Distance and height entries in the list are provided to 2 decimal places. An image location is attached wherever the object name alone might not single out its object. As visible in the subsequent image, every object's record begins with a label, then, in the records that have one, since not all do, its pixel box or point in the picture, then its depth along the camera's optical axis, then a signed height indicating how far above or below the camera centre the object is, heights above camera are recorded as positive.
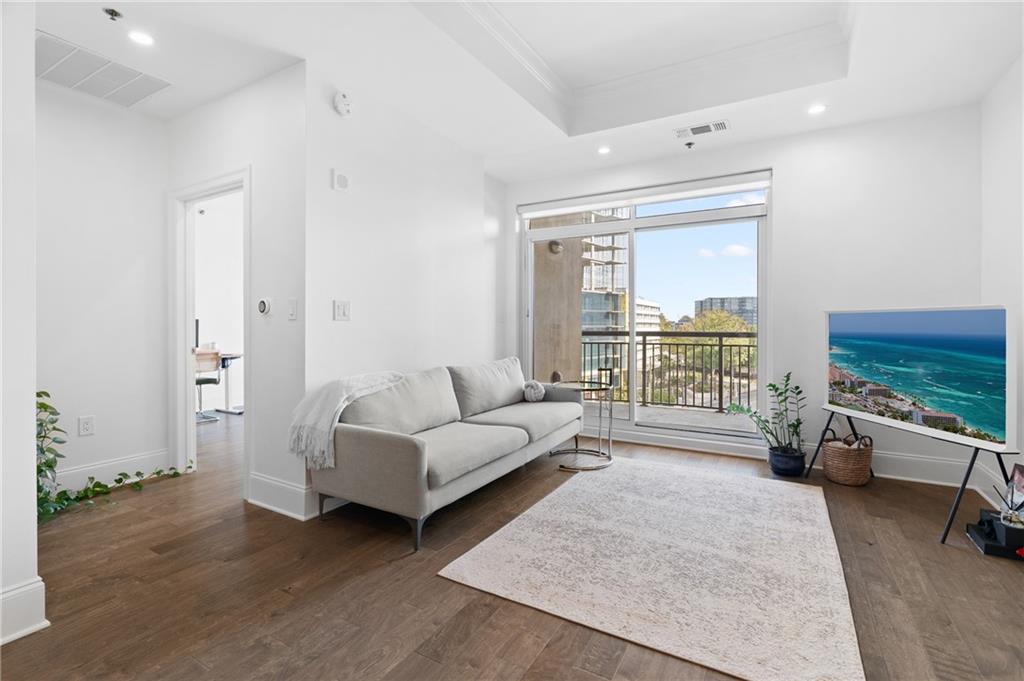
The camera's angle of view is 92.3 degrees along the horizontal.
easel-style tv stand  2.42 -0.57
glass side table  3.82 -0.99
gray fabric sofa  2.45 -0.60
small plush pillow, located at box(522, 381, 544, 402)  4.24 -0.48
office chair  5.33 -0.32
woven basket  3.39 -0.87
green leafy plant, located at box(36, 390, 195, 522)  2.74 -0.87
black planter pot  3.61 -0.93
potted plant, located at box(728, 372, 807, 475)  3.63 -0.71
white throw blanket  2.68 -0.47
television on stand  2.52 -0.22
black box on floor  2.33 -1.00
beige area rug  1.69 -1.05
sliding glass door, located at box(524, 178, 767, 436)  4.45 +0.31
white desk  5.87 -0.52
